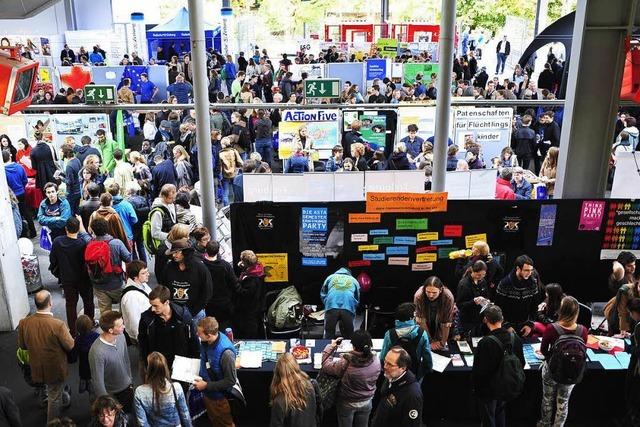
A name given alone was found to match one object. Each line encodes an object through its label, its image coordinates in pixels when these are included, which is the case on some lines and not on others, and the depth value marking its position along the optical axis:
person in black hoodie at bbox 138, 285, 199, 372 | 5.04
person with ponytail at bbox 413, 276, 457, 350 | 5.73
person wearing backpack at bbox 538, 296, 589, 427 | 4.98
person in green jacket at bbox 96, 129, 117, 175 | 11.22
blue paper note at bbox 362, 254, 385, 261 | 7.64
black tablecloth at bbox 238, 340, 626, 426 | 5.61
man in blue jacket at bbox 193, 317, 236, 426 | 4.71
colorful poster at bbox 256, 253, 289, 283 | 7.64
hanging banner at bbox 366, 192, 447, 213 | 7.44
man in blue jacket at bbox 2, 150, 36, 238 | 9.95
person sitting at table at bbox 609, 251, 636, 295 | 6.69
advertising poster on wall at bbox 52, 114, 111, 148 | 11.29
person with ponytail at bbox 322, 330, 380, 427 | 4.64
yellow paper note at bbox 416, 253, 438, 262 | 7.66
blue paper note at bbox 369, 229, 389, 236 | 7.57
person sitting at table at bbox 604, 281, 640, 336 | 5.95
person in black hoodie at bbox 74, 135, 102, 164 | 10.65
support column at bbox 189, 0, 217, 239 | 6.98
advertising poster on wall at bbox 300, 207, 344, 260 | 7.53
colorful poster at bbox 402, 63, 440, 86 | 20.44
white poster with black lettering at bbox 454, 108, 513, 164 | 11.04
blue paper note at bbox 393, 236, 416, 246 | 7.60
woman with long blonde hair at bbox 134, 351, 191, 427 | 4.25
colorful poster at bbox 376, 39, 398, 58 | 25.16
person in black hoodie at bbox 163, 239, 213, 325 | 5.86
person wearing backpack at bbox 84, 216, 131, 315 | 6.58
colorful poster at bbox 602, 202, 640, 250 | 7.68
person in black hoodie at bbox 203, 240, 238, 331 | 6.37
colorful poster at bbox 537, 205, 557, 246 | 7.68
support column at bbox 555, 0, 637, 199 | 7.32
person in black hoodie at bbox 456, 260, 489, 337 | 6.16
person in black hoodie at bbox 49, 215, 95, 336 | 6.71
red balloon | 7.55
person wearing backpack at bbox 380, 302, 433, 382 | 5.01
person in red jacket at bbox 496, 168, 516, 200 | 8.82
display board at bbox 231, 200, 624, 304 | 7.54
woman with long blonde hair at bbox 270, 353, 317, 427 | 4.23
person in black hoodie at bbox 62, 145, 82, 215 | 10.15
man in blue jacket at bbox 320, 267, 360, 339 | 6.21
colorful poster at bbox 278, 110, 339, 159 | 11.59
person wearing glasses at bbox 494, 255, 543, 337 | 6.19
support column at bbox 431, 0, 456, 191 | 7.15
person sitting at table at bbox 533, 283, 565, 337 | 6.15
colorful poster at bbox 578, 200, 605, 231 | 7.66
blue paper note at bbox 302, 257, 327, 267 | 7.65
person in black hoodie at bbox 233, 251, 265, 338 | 6.46
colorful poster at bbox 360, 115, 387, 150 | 12.61
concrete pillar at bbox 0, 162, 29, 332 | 7.43
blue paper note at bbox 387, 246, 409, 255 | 7.62
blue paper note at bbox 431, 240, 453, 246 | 7.64
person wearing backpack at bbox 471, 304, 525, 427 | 4.84
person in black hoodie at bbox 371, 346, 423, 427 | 4.32
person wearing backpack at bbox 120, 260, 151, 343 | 5.59
